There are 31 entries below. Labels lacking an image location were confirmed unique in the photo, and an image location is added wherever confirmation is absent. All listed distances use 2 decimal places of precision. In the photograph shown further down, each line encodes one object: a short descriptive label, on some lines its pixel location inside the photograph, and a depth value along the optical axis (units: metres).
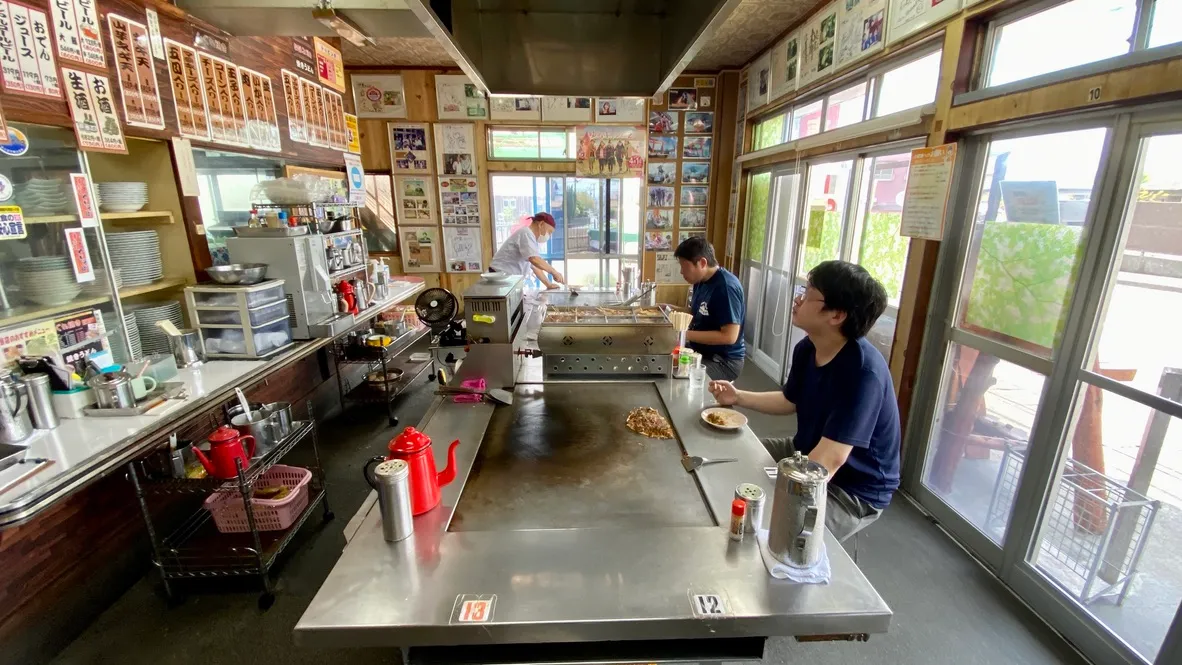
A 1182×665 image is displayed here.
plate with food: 1.80
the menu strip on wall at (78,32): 1.96
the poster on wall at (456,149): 5.46
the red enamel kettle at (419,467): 1.25
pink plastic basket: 2.34
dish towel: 1.11
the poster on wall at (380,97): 5.33
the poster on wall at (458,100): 5.32
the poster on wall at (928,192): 2.41
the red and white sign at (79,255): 2.03
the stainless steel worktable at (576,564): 1.01
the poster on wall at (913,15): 2.38
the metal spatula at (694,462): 1.55
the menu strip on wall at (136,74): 2.21
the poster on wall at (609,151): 5.58
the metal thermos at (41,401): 1.74
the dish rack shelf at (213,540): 2.03
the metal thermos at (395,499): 1.17
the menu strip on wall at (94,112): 2.00
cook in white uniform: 4.78
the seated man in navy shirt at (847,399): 1.52
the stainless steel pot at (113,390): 1.91
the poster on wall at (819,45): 3.47
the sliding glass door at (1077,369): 1.68
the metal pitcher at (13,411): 1.65
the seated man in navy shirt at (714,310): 2.88
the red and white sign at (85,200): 2.03
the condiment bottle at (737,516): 1.20
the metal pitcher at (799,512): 1.05
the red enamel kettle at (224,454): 1.99
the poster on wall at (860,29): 2.95
